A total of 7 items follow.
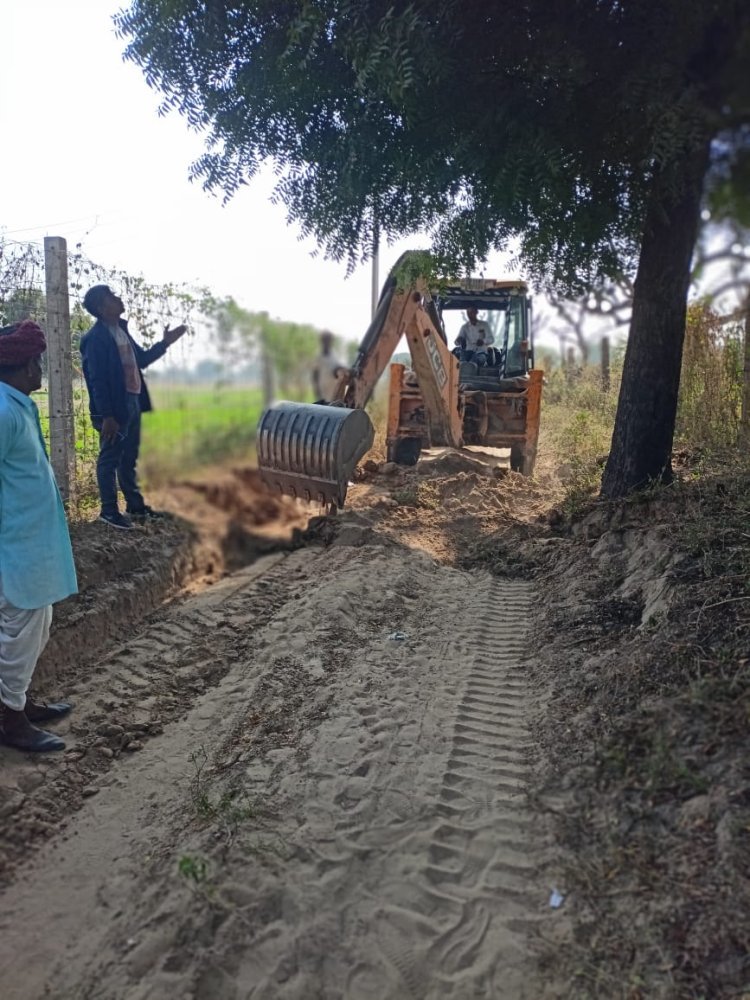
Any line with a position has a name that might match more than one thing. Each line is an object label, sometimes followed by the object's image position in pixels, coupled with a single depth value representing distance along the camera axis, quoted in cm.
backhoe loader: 724
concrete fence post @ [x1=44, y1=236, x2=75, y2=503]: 623
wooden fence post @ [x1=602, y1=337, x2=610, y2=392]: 806
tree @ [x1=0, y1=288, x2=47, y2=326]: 590
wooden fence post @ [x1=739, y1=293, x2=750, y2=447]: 650
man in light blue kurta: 364
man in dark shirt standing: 623
